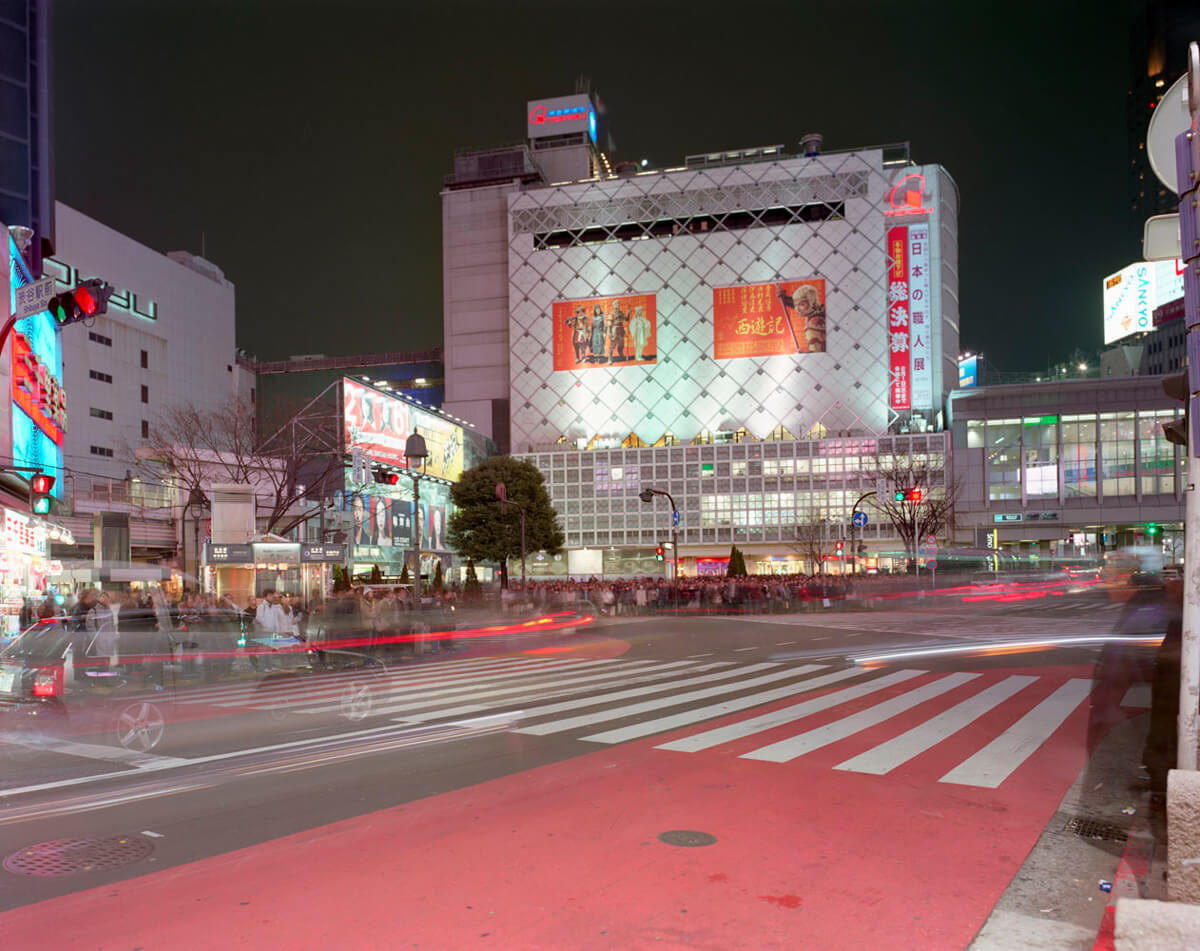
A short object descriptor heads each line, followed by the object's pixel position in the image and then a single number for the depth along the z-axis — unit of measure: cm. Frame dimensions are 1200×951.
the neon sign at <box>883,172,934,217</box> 7994
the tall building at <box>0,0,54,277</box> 2694
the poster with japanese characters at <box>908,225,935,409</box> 7988
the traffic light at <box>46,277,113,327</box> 993
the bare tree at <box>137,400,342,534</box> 3731
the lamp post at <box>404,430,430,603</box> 2245
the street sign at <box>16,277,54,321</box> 1248
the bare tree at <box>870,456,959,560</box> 6278
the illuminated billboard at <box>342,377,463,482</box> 5609
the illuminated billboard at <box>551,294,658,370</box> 8838
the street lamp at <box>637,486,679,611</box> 3881
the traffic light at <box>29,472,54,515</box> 1593
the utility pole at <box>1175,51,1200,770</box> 427
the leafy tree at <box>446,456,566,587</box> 5828
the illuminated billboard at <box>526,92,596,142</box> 9948
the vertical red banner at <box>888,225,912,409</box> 8000
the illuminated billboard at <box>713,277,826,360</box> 8412
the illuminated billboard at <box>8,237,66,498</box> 2394
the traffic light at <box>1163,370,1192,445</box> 501
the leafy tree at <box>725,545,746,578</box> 5061
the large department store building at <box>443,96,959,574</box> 8038
